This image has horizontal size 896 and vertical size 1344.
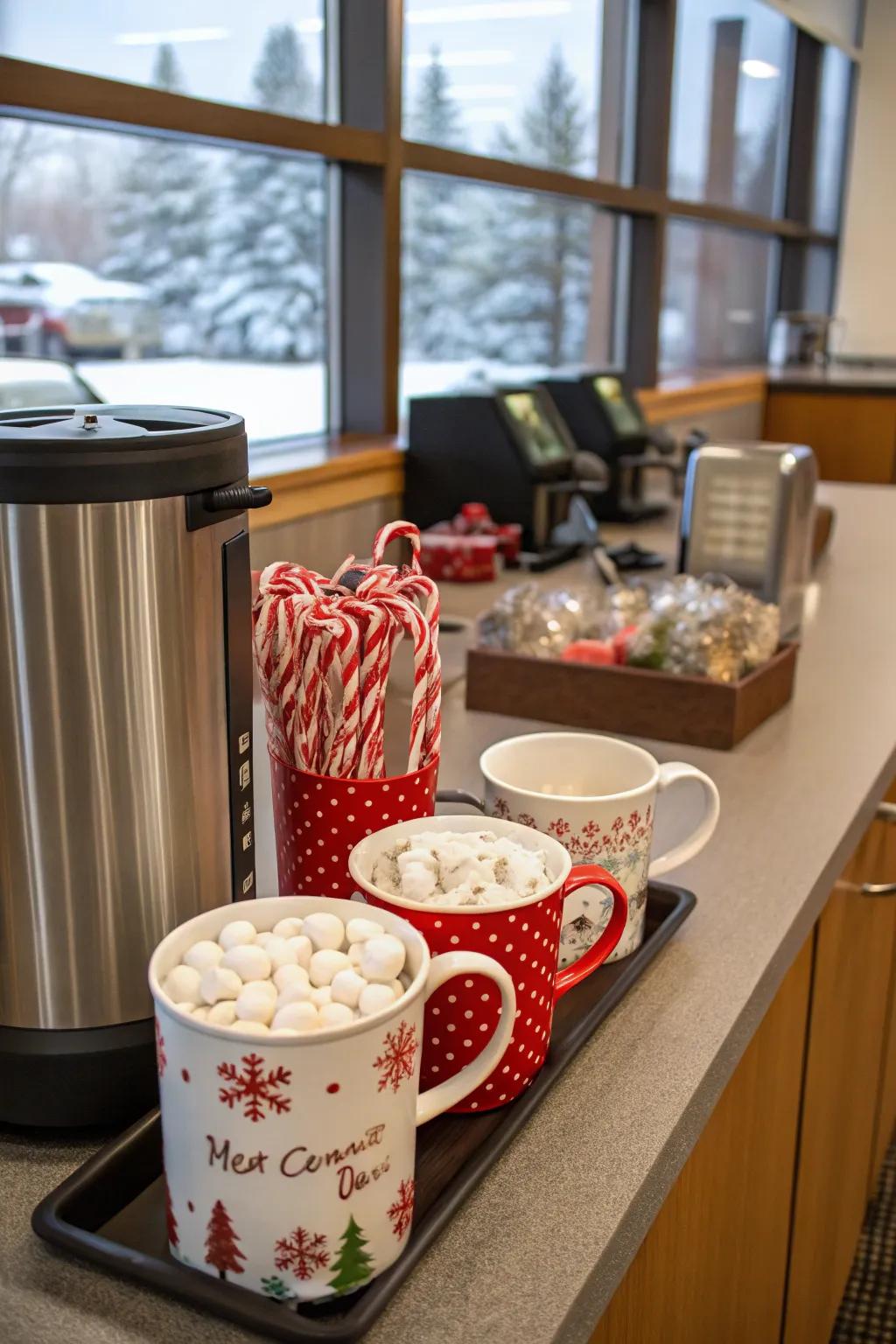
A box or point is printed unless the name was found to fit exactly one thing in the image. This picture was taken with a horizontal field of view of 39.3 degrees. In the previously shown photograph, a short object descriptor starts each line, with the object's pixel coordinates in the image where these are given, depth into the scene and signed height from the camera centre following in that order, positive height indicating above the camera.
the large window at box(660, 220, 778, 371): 4.20 +0.07
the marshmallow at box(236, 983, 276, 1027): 0.46 -0.25
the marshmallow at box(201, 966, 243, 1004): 0.47 -0.24
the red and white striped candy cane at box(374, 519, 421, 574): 0.70 -0.12
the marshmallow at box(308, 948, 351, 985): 0.49 -0.24
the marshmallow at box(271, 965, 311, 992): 0.48 -0.24
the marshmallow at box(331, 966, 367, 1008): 0.47 -0.25
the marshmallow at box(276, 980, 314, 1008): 0.47 -0.24
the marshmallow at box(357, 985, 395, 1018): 0.46 -0.25
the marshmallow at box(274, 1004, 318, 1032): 0.45 -0.25
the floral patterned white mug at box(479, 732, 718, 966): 0.72 -0.29
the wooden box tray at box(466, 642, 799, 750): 1.15 -0.35
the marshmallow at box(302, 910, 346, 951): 0.51 -0.24
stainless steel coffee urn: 0.50 -0.17
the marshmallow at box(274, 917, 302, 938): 0.52 -0.25
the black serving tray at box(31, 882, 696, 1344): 0.47 -0.36
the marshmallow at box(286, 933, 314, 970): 0.50 -0.24
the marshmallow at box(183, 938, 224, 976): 0.49 -0.25
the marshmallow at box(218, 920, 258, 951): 0.50 -0.24
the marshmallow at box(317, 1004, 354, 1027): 0.46 -0.25
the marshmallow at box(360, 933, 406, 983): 0.48 -0.24
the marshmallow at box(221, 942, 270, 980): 0.48 -0.24
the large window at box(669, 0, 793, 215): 4.02 +0.72
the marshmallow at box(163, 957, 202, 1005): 0.48 -0.25
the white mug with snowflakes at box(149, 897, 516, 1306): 0.45 -0.30
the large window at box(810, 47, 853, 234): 5.19 +0.74
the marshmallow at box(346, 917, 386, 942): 0.51 -0.24
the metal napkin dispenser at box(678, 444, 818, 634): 1.55 -0.24
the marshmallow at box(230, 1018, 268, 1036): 0.44 -0.25
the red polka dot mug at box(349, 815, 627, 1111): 0.56 -0.29
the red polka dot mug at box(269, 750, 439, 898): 0.65 -0.25
